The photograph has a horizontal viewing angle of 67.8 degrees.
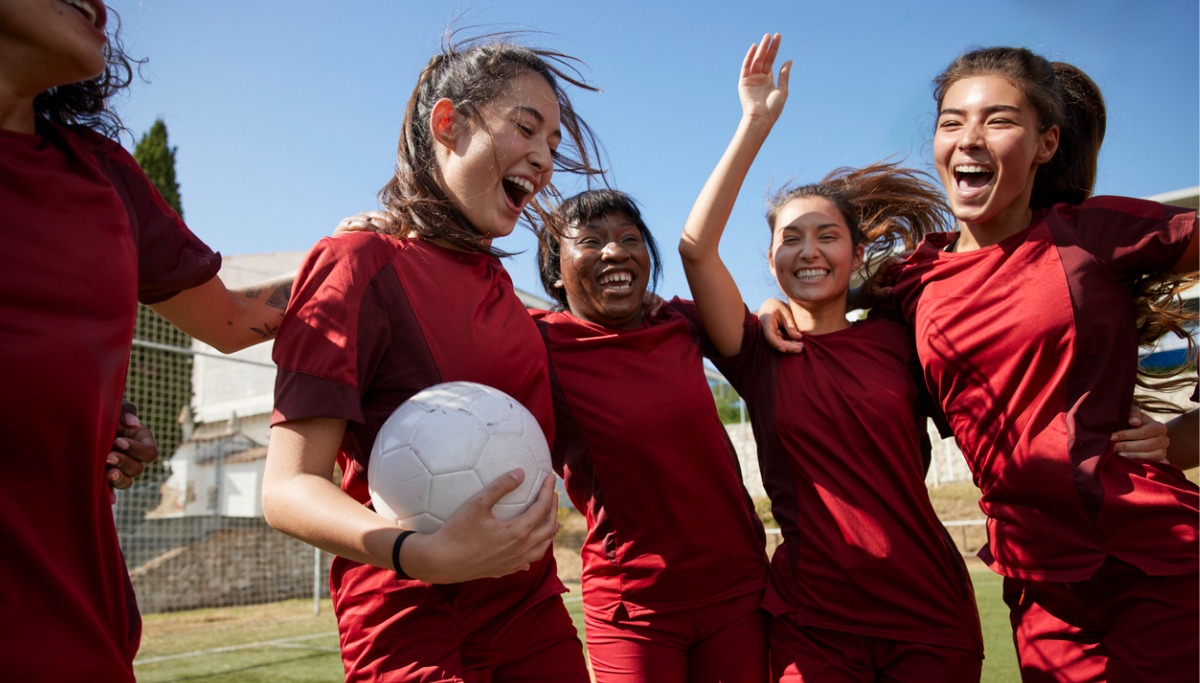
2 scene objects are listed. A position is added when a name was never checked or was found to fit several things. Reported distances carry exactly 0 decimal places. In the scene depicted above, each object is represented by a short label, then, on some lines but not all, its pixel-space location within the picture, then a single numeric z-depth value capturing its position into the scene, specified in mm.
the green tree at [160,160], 22875
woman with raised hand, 2766
